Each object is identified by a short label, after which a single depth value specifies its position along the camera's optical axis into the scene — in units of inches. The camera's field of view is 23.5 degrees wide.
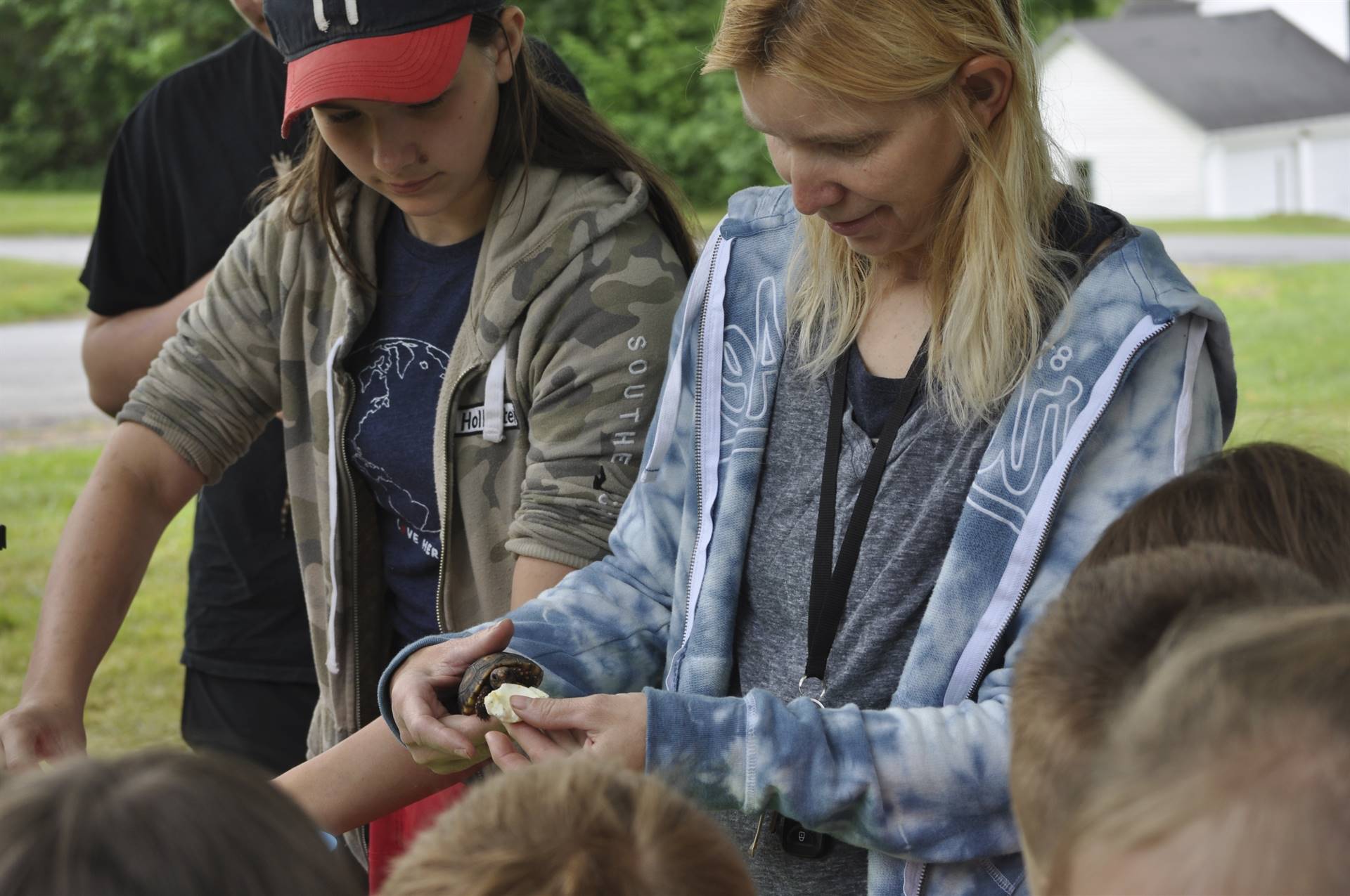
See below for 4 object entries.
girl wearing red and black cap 111.6
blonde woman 99.6
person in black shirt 131.7
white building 1106.2
